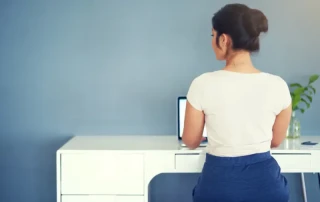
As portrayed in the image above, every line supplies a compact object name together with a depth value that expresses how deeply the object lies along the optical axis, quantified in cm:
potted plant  246
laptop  245
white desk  217
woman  145
